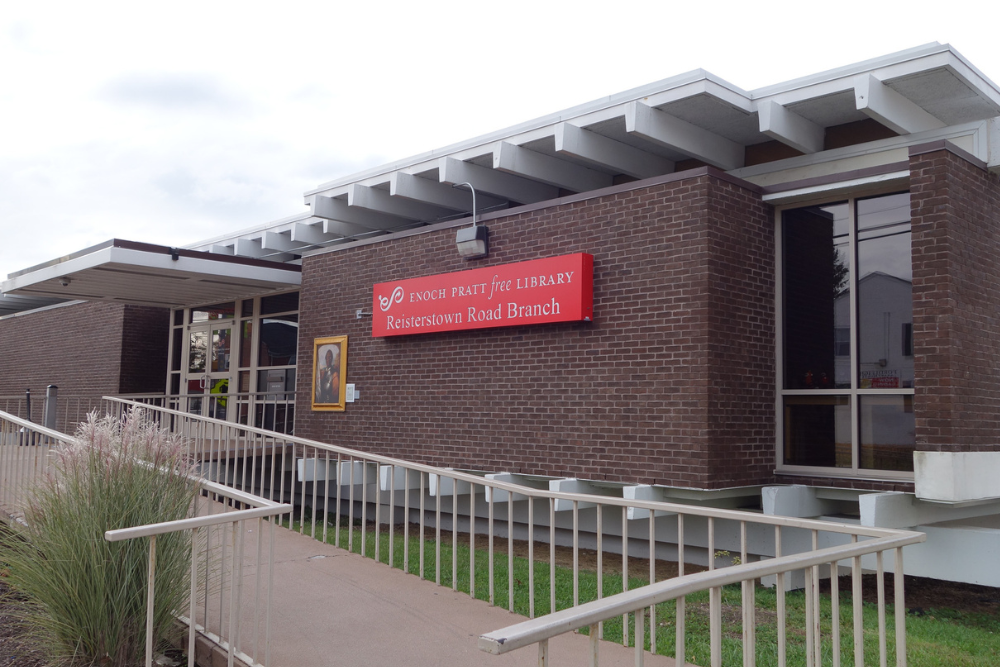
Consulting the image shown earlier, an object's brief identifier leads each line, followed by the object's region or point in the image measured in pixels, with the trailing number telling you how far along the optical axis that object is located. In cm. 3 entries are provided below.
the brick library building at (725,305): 762
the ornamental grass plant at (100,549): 470
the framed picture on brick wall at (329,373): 1196
